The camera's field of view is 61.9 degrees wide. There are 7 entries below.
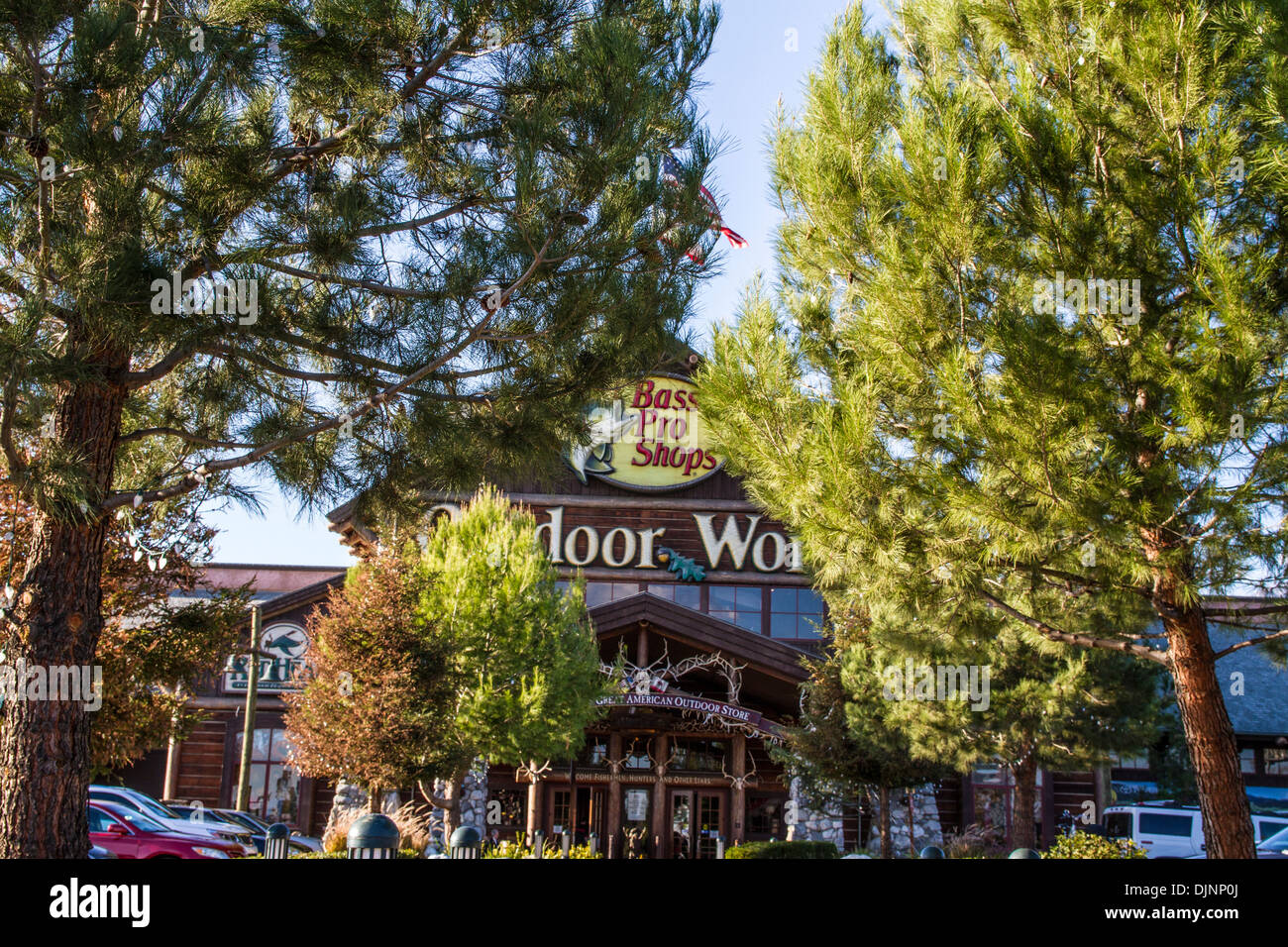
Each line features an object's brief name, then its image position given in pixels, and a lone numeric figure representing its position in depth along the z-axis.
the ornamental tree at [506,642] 18.70
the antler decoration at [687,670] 22.95
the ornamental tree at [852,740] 20.12
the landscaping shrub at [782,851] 19.34
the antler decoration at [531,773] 22.40
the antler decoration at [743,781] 24.11
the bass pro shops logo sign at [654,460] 27.47
